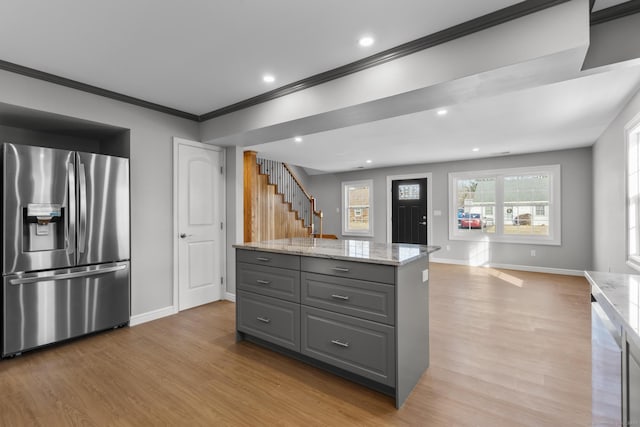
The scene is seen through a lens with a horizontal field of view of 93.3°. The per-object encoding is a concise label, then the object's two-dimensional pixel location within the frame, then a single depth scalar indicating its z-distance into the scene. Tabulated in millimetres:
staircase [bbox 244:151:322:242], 4613
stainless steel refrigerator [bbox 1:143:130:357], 2629
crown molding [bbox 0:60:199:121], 2609
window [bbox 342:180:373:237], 8602
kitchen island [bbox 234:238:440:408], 1995
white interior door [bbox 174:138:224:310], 3873
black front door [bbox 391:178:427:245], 7680
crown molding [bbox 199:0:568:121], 1855
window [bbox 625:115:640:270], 3166
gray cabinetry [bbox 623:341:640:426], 916
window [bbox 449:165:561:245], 6117
